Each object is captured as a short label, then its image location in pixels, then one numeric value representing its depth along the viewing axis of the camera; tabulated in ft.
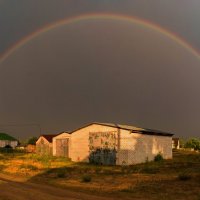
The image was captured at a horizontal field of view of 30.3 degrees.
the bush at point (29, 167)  116.46
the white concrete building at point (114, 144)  139.74
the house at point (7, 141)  393.00
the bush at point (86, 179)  80.64
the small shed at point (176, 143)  455.87
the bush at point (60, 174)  91.48
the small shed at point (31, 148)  286.64
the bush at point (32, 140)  421.92
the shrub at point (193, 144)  400.30
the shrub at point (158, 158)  157.58
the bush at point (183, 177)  77.51
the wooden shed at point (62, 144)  178.40
